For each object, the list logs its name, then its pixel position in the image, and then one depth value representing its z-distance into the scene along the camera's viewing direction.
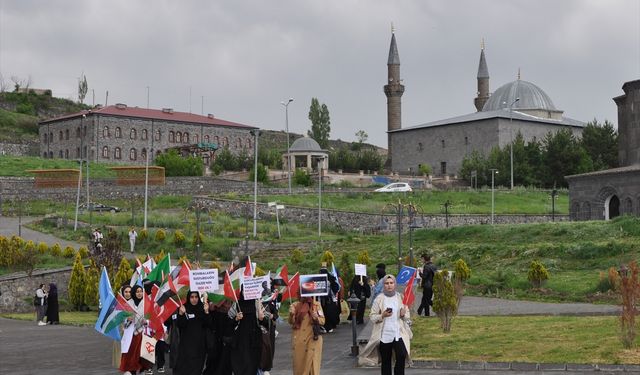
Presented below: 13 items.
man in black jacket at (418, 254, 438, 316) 20.16
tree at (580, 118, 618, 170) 69.75
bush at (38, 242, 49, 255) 38.81
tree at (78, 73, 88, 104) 122.69
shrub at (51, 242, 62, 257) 38.59
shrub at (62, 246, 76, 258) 38.31
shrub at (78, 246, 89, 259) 35.86
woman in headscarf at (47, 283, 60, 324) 24.64
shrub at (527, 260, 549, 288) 25.38
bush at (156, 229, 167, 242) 42.31
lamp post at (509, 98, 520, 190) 79.44
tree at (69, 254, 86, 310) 28.67
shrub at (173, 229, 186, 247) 41.12
